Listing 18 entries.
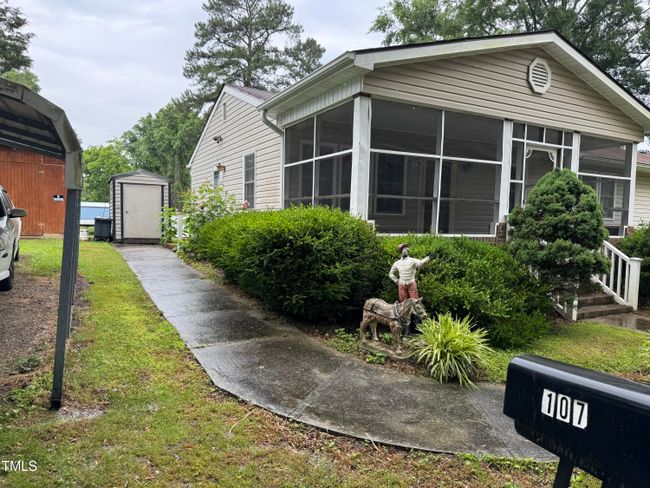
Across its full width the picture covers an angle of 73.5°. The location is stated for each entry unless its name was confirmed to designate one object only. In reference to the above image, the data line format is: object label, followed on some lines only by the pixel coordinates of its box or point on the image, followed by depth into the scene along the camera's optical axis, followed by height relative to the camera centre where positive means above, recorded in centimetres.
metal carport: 286 +39
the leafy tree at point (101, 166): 4375 +433
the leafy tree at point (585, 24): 2256 +1085
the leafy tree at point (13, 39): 2327 +930
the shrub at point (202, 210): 1176 +7
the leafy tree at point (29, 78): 4047 +1236
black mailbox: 96 -47
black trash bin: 1611 -75
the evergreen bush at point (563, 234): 644 -16
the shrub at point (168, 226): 1370 -49
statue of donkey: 482 -108
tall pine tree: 2984 +1162
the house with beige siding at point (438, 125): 763 +217
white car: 638 -51
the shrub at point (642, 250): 877 -52
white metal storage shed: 1528 +20
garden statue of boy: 520 -63
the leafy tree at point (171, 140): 3238 +578
